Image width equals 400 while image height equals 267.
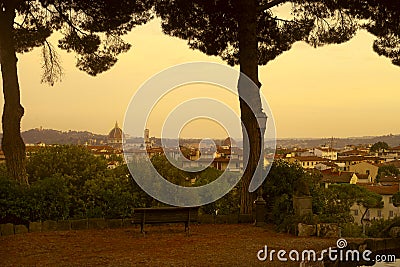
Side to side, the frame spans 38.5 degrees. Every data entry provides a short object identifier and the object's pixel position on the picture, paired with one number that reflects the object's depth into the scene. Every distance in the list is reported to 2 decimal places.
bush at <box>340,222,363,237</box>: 11.29
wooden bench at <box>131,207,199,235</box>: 10.06
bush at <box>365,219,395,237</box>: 10.87
